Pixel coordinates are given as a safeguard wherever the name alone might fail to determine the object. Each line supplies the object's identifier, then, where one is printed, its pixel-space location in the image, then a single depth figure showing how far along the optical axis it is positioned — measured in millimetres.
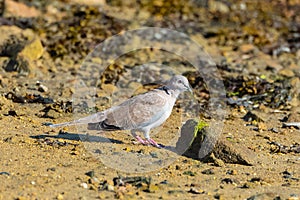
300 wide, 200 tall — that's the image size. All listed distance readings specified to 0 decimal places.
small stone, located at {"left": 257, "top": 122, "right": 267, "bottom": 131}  15809
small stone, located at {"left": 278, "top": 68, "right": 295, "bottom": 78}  20687
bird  13234
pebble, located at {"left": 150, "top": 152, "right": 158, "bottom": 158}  13156
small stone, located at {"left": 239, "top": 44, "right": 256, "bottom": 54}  23078
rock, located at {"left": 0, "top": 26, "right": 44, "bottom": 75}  19312
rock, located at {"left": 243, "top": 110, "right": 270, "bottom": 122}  16437
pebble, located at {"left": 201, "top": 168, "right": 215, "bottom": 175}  12291
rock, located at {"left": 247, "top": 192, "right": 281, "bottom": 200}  10973
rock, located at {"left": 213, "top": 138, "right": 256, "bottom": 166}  12812
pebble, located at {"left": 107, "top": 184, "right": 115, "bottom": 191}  11089
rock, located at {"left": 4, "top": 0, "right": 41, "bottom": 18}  23625
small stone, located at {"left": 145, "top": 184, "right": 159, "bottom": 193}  11187
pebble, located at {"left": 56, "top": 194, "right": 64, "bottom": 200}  10524
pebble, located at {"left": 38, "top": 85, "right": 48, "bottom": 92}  17875
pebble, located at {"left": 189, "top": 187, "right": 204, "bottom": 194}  11258
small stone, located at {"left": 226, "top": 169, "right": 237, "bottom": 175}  12337
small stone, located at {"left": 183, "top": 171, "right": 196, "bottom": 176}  12156
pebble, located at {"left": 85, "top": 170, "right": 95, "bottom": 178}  11586
